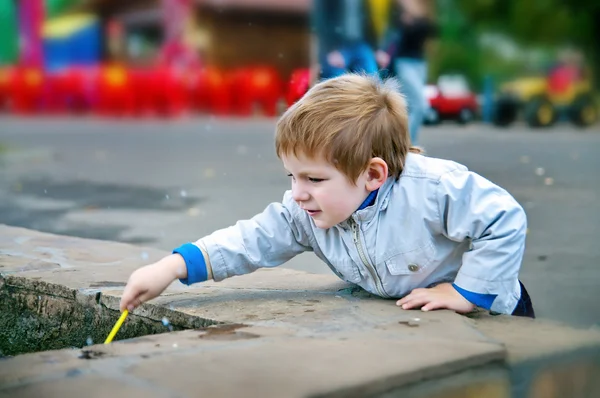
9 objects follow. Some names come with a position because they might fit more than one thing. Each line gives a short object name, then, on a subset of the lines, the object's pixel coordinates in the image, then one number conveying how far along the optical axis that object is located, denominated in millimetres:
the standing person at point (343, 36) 5269
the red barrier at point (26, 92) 23188
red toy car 20516
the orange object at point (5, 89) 23331
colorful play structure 22922
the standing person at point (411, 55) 6090
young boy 2564
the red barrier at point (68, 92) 23359
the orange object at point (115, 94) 22922
